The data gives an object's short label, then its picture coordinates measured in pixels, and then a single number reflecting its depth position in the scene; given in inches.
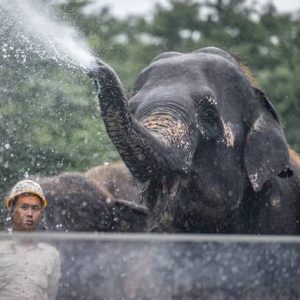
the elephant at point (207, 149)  410.7
